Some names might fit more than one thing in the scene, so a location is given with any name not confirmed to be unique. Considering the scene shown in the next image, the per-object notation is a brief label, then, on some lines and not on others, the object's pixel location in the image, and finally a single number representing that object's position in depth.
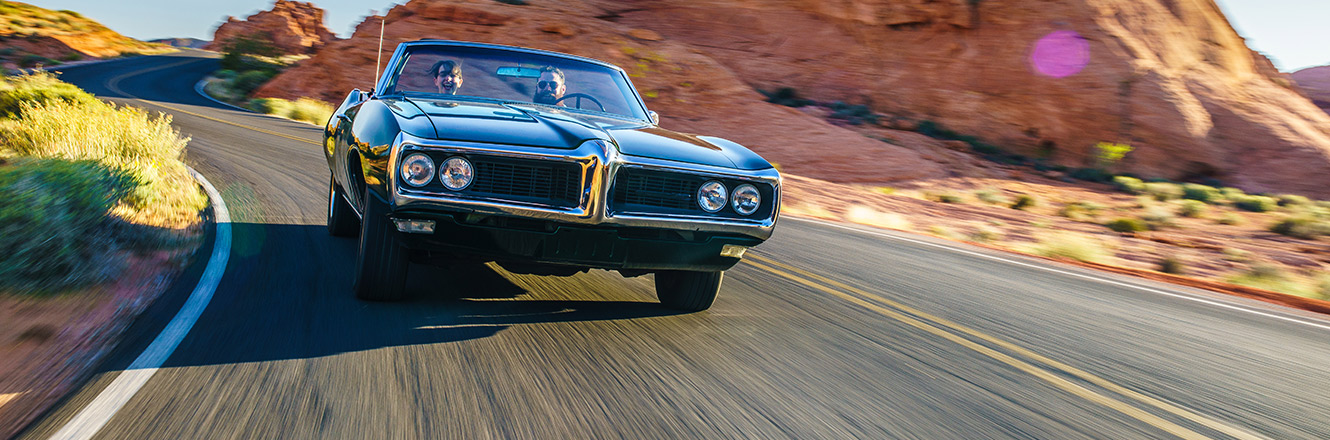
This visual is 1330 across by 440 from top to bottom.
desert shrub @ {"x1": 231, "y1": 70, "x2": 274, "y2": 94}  40.66
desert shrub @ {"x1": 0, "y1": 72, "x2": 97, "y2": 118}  13.49
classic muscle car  3.88
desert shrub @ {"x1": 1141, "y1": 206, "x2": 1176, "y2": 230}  20.99
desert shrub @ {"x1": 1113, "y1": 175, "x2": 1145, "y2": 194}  30.00
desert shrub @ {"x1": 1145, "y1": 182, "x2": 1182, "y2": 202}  28.17
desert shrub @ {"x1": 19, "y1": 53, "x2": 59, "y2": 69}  52.25
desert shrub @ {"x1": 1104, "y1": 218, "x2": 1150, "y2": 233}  19.77
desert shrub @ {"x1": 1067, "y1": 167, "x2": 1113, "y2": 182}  32.28
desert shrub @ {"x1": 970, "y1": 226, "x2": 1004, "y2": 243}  15.27
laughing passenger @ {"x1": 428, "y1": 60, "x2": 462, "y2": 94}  5.47
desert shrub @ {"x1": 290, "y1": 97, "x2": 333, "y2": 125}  27.34
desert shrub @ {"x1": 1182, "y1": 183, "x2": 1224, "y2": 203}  27.75
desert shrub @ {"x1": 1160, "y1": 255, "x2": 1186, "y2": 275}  12.00
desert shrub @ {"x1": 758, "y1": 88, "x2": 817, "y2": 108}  35.38
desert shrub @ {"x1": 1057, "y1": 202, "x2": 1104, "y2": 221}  22.44
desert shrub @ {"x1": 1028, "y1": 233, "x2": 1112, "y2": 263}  13.04
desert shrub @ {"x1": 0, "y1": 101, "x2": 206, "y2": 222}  7.59
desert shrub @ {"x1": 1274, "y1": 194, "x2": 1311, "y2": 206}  28.47
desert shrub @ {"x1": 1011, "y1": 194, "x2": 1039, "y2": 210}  23.67
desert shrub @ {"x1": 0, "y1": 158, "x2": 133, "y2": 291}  4.60
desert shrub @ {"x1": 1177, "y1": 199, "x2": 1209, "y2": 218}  23.89
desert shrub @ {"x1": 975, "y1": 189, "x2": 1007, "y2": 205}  24.59
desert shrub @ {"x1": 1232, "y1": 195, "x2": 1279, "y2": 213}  25.84
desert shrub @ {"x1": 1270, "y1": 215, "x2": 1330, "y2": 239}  19.71
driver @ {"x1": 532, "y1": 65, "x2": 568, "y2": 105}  5.57
